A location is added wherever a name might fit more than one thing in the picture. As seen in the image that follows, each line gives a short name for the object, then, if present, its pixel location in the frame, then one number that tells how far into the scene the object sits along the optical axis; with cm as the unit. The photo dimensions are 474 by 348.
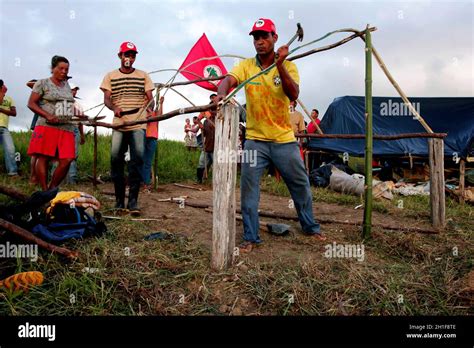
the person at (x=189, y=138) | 1283
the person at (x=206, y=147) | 795
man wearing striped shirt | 441
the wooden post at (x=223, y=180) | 275
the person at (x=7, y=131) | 674
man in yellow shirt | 325
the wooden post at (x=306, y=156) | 880
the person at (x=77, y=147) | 662
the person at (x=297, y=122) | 801
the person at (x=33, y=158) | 507
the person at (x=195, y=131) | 1083
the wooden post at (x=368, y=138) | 388
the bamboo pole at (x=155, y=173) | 682
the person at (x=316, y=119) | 976
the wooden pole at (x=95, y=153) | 639
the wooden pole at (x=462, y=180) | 696
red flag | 789
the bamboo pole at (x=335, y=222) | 436
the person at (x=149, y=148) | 639
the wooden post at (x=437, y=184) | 474
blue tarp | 863
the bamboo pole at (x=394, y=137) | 457
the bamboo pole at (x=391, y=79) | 414
